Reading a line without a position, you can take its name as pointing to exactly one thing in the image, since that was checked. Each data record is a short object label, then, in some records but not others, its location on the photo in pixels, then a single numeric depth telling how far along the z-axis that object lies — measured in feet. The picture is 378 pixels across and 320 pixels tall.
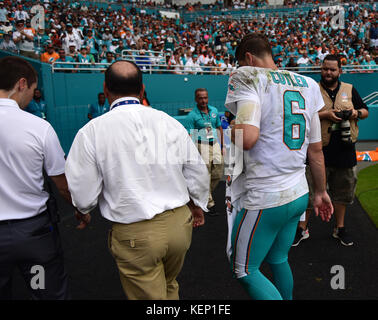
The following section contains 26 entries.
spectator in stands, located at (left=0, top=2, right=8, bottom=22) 45.39
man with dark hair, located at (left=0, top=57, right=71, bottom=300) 6.86
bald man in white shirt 6.52
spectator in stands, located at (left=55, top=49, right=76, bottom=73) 35.79
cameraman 12.64
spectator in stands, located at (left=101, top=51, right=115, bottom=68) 41.32
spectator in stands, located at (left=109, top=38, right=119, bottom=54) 49.35
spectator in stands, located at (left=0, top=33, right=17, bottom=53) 40.04
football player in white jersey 7.16
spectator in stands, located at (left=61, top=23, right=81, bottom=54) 43.39
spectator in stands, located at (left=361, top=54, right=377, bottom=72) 54.14
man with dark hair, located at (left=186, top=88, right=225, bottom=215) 17.26
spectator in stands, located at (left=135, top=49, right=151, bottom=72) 41.74
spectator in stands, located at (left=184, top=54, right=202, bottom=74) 43.82
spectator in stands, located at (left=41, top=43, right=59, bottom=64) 35.88
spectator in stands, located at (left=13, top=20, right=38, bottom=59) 39.20
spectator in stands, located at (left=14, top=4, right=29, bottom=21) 47.55
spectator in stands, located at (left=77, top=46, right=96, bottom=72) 39.62
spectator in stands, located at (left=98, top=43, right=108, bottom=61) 44.01
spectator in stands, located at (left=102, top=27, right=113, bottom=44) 52.42
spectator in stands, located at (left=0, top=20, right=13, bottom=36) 42.75
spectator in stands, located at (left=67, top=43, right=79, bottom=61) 39.25
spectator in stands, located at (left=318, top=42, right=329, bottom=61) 57.06
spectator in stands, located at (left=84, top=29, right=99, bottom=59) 47.43
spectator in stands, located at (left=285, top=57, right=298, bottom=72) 51.29
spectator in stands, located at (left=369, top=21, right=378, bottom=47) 68.74
